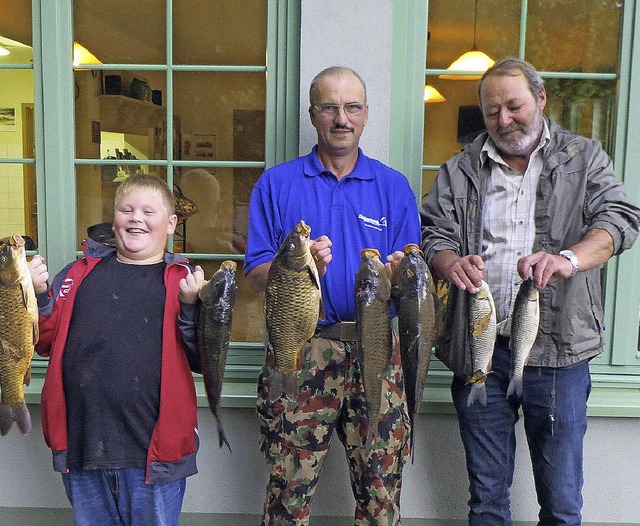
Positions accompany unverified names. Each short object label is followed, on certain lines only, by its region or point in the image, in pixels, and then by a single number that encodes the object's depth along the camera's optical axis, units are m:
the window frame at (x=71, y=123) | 3.57
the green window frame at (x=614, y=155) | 3.49
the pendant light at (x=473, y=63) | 3.61
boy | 2.54
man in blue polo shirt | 2.84
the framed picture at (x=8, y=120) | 3.81
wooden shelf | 3.78
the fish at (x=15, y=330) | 2.20
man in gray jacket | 2.83
